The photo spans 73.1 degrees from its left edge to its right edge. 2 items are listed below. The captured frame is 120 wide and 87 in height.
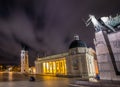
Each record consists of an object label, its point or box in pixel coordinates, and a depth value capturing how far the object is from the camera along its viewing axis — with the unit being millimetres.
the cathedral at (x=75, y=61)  28927
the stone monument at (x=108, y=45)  9221
